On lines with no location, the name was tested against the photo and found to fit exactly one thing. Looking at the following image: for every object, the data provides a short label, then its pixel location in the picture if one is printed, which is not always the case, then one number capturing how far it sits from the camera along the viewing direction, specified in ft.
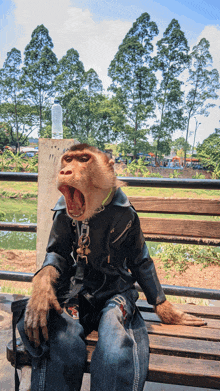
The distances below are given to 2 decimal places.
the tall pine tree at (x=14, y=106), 91.76
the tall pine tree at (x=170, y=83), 82.23
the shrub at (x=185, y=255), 9.91
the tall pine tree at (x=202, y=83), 81.41
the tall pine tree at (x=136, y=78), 82.53
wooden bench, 3.51
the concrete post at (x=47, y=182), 6.50
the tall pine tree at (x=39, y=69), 95.76
